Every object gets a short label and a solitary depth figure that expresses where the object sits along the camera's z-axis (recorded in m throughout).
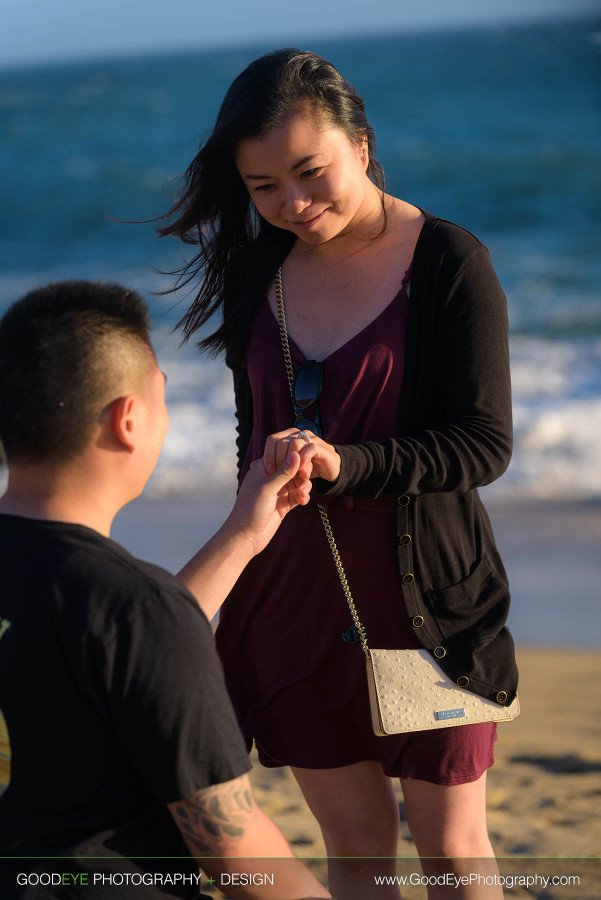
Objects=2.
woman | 5.28
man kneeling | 4.81
